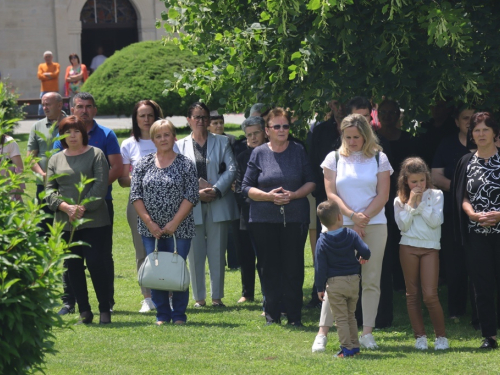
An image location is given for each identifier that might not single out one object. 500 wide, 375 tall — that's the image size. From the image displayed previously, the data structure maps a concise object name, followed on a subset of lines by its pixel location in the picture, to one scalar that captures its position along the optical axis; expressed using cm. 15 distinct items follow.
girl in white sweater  1476
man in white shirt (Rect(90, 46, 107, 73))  6537
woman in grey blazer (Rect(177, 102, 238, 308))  1848
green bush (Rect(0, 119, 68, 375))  941
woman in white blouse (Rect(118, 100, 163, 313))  1831
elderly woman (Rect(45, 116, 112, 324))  1642
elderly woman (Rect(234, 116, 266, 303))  1792
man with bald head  1812
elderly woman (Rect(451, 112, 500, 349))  1458
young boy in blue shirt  1381
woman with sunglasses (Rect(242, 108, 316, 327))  1619
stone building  6562
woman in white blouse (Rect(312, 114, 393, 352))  1478
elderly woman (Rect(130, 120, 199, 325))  1650
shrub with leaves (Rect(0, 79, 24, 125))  4362
